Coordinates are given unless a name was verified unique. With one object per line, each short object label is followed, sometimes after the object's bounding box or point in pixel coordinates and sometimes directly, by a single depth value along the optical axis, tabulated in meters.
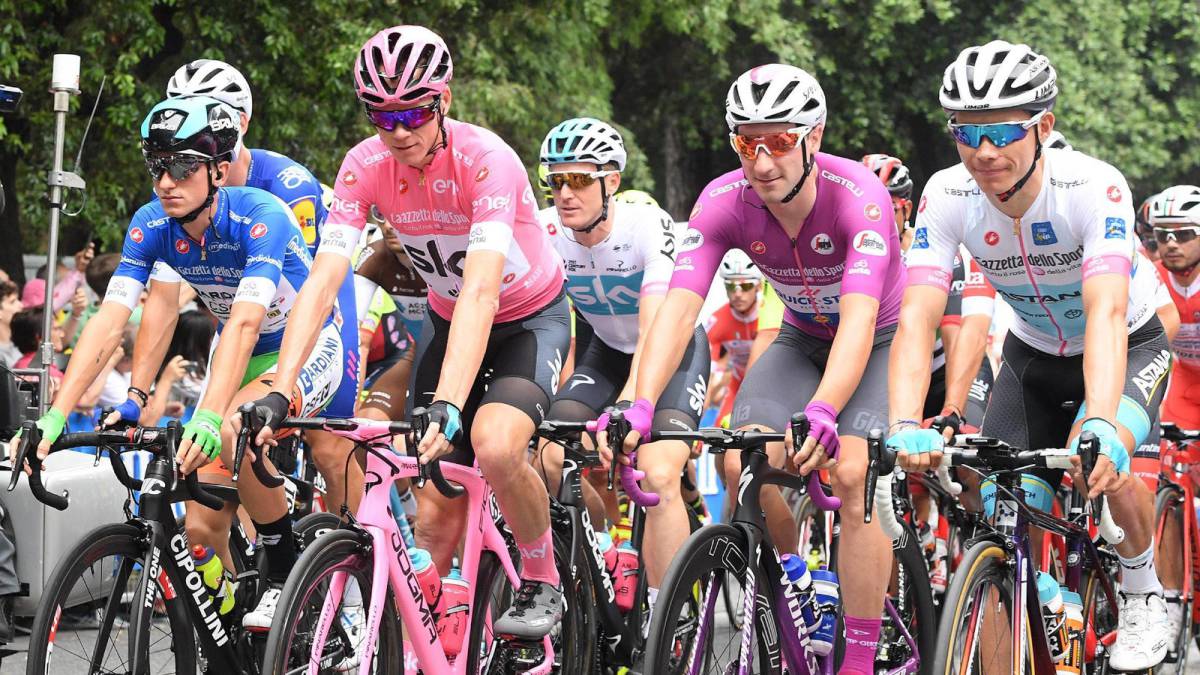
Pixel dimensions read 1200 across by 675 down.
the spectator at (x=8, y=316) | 19.92
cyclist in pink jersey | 10.90
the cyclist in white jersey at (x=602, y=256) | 14.91
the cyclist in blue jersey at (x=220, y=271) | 11.46
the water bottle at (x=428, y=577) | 10.82
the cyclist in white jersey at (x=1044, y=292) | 10.74
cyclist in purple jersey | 11.15
